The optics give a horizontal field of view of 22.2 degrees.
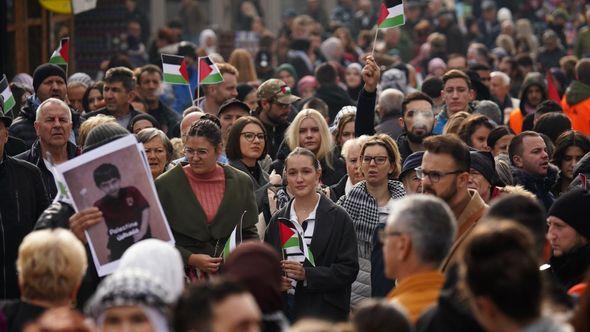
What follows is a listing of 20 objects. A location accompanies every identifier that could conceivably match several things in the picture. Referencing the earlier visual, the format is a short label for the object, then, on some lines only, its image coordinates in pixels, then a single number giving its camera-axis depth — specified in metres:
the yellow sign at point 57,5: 17.14
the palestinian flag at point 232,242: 9.66
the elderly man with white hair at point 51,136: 10.57
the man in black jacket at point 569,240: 8.24
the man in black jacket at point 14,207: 9.56
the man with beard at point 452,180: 8.45
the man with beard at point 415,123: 12.78
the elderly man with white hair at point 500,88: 18.02
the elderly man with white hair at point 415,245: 6.85
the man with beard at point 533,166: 11.57
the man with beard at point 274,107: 13.99
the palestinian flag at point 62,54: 14.62
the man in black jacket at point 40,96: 12.65
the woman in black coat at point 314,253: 9.89
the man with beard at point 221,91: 15.27
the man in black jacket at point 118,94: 13.95
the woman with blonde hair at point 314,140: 12.55
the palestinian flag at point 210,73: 14.72
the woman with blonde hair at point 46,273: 6.91
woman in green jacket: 9.87
